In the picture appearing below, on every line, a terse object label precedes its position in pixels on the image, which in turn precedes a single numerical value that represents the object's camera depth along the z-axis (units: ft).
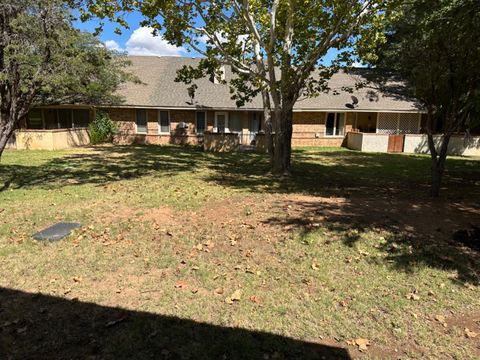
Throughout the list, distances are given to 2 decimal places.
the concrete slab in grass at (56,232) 20.16
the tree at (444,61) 27.71
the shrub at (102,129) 76.43
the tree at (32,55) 25.18
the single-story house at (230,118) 76.74
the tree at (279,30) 35.68
